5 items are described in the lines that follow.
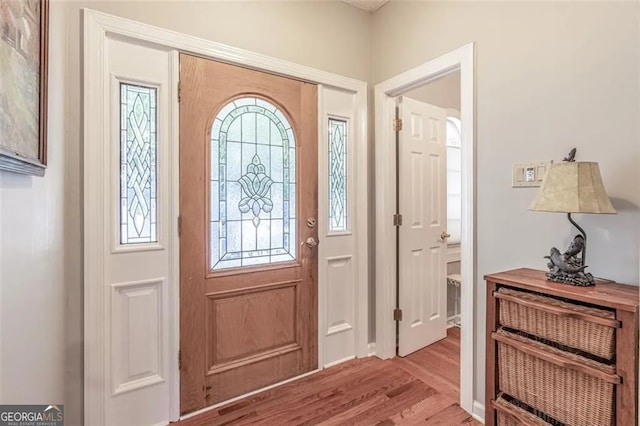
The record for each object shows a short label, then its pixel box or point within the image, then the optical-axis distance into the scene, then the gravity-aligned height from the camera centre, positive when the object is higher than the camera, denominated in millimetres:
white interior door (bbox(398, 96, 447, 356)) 2564 -94
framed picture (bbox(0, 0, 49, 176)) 796 +368
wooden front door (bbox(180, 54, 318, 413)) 1870 -109
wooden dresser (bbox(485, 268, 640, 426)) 1132 -551
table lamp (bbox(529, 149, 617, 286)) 1260 +46
